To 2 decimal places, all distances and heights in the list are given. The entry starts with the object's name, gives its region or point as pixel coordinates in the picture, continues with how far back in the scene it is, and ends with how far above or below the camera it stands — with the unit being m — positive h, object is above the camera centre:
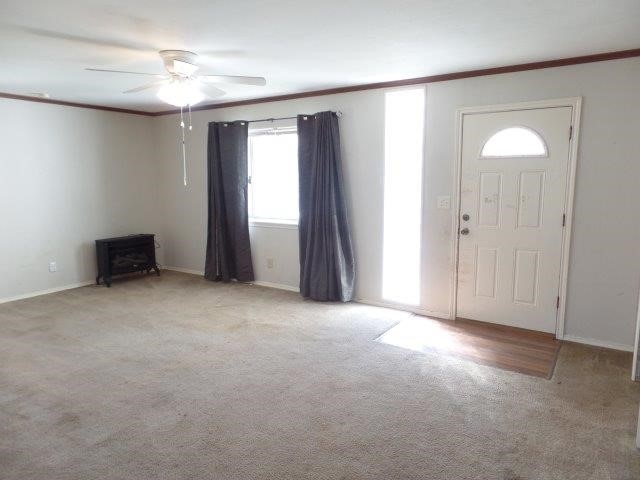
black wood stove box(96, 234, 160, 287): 5.29 -0.87
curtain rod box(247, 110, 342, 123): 4.82 +0.80
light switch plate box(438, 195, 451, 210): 3.96 -0.12
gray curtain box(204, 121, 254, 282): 5.19 -0.20
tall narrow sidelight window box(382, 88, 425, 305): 4.30 -0.08
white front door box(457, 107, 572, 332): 3.48 -0.21
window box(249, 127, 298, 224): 5.03 +0.16
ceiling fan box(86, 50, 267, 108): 3.05 +0.78
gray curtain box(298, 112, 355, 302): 4.45 -0.27
